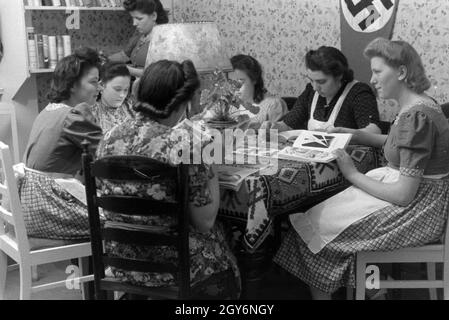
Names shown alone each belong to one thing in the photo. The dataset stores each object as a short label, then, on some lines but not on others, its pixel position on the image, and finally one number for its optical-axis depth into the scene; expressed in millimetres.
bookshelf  3836
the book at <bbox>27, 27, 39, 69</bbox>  3859
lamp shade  2455
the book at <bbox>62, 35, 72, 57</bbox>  4051
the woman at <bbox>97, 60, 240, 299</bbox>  1771
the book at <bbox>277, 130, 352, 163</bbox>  2227
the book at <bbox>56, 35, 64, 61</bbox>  4035
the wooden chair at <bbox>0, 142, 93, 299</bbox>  2100
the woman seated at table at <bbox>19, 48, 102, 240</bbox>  2256
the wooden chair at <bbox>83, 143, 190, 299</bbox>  1696
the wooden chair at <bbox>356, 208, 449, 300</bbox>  2162
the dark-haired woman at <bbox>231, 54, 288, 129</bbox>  3436
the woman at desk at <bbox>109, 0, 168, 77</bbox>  3932
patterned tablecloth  2051
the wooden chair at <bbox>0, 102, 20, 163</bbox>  3885
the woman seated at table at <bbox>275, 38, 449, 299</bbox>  2123
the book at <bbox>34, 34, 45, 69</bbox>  3904
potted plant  2389
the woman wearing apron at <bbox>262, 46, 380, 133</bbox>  2930
